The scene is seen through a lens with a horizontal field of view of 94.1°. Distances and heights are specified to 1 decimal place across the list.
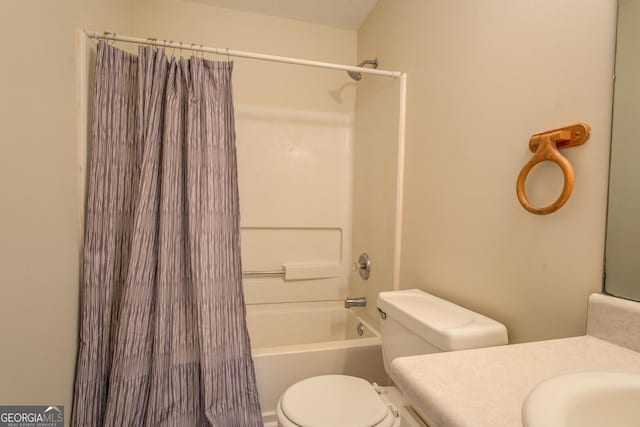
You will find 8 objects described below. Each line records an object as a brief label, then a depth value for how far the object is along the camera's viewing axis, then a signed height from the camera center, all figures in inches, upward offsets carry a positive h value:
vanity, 17.0 -11.3
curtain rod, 47.8 +26.5
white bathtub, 55.7 -30.7
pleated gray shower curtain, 46.5 -9.3
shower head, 75.8 +36.3
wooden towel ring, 29.0 +5.9
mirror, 25.3 +3.7
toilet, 35.7 -20.6
